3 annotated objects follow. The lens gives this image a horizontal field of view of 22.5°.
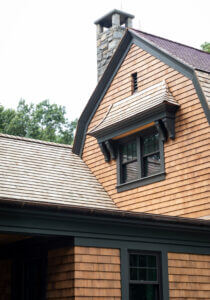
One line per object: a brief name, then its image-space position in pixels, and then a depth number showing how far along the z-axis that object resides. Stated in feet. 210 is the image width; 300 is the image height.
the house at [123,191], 36.73
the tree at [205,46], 107.43
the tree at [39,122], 153.79
